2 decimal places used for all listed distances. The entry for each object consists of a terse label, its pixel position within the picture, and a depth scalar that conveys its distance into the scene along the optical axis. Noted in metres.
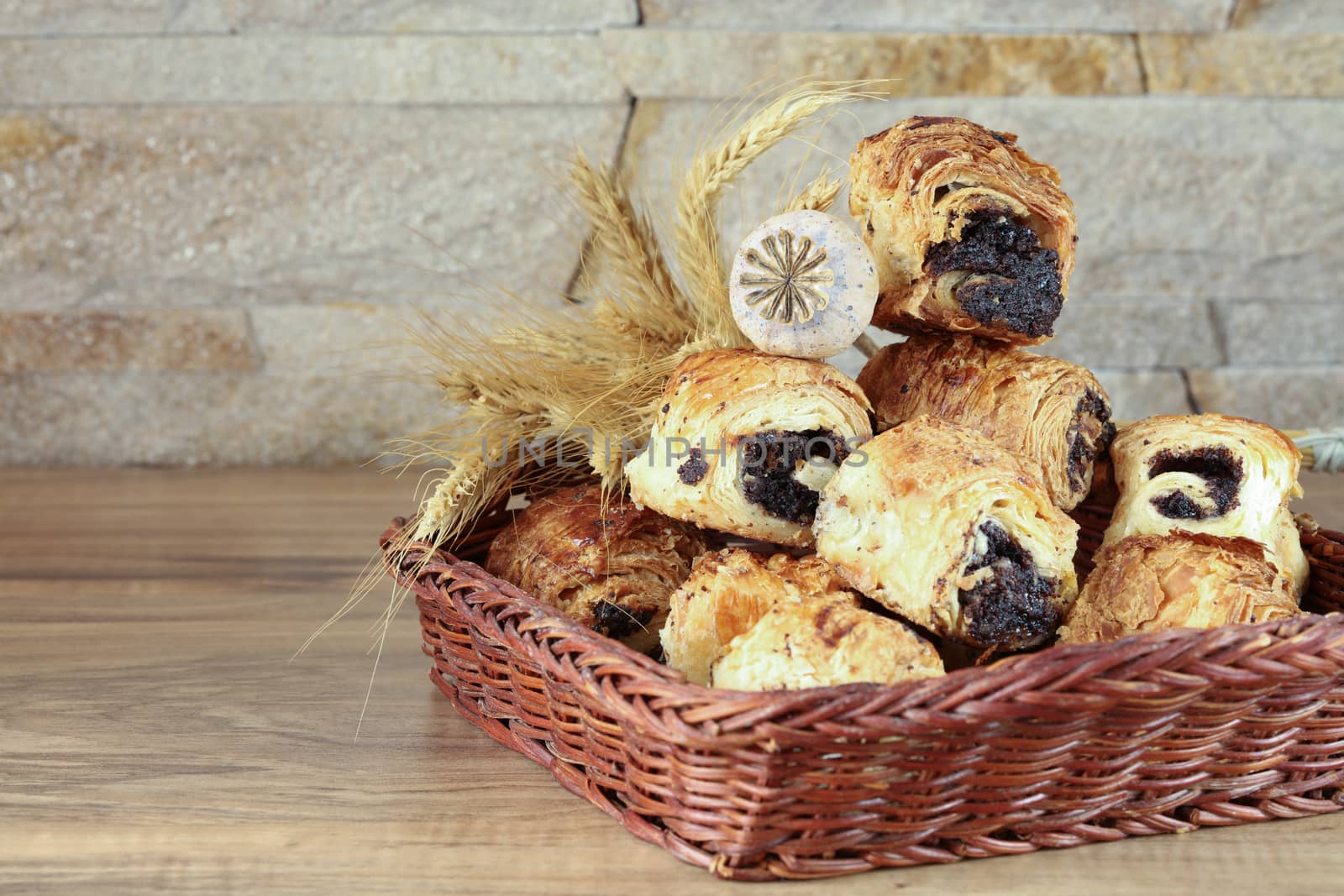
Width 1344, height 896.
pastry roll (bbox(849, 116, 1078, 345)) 0.81
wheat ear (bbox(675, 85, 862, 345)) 0.91
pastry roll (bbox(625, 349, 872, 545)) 0.77
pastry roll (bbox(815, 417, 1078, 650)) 0.70
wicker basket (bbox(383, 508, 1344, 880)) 0.60
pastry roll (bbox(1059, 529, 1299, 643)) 0.71
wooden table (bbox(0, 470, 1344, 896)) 0.67
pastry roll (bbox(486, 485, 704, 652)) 0.86
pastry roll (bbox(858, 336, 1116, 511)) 0.83
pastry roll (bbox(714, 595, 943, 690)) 0.66
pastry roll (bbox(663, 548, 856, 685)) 0.74
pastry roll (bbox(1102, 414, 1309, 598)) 0.82
